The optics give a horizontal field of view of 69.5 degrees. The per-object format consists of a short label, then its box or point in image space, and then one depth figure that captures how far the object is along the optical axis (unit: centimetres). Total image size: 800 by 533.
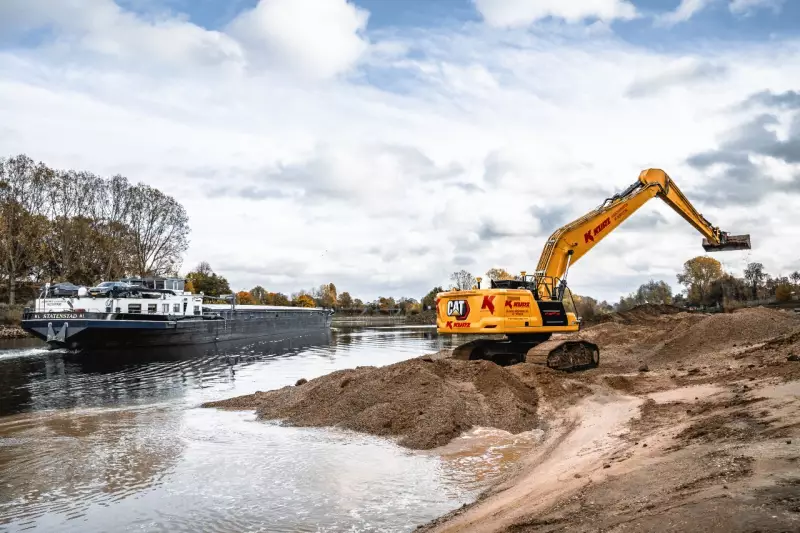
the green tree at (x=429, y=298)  10144
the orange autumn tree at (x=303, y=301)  12325
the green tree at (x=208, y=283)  8400
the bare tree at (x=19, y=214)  4972
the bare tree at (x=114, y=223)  5462
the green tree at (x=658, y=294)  9005
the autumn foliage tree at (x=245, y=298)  11362
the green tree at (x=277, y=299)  12231
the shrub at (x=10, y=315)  5144
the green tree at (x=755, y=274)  6944
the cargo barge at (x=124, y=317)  3431
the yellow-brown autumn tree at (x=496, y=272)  9134
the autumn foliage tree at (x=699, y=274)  7662
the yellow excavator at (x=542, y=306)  1680
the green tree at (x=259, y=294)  12032
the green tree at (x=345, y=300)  13338
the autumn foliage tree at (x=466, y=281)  9435
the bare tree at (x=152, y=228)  5659
